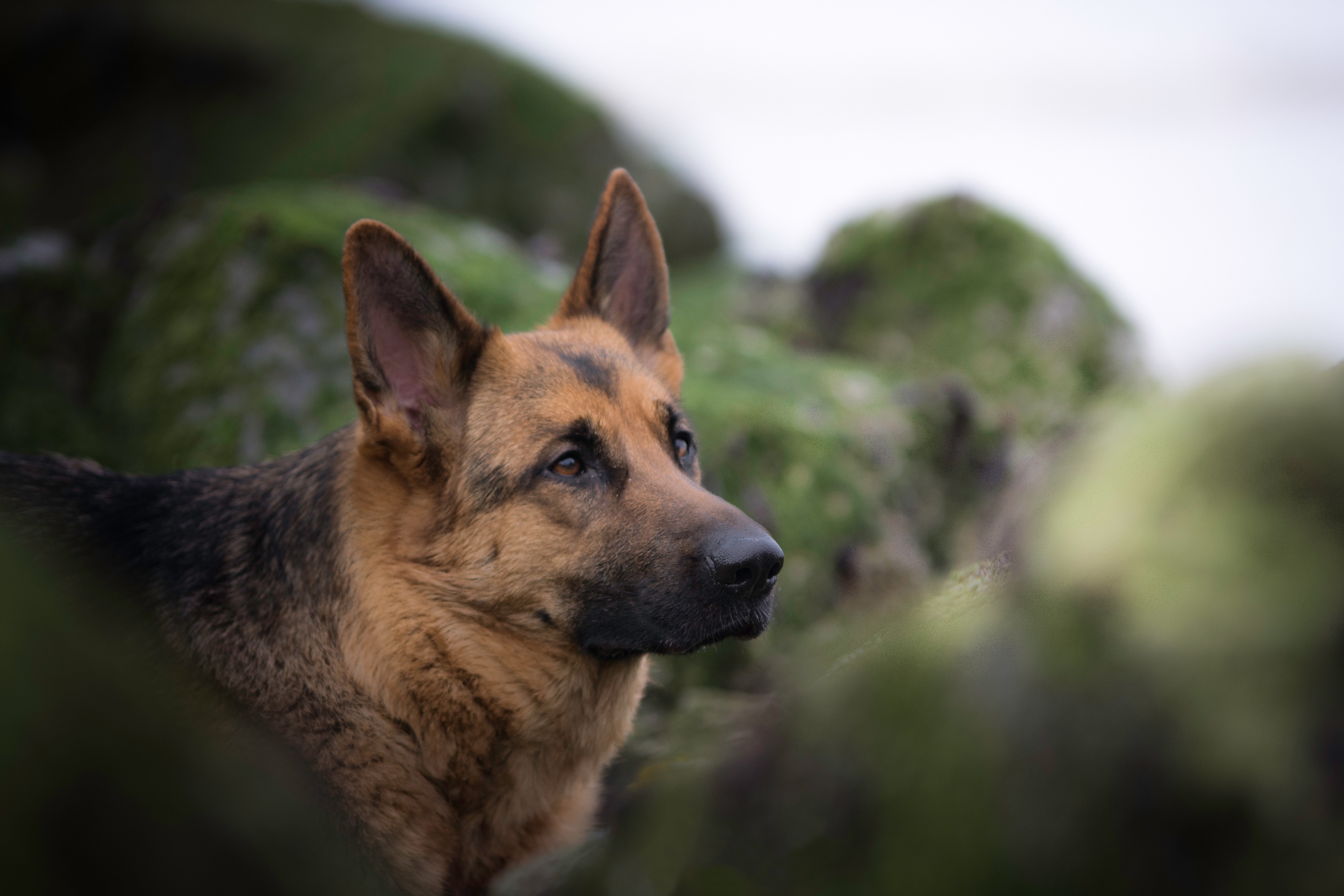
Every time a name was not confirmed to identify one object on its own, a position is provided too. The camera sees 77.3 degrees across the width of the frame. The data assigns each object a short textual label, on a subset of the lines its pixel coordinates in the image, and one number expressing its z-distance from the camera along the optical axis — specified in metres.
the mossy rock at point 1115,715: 1.38
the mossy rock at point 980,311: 9.31
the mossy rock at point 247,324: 6.93
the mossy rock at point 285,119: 15.20
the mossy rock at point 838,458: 6.46
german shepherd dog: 3.54
